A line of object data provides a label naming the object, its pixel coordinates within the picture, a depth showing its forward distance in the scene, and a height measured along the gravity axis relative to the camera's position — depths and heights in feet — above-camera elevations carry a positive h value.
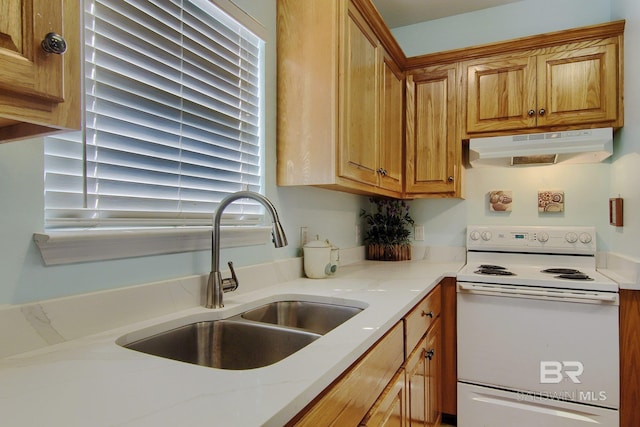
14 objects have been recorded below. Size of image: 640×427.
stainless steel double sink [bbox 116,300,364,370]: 3.42 -1.21
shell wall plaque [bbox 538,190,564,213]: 8.12 +0.41
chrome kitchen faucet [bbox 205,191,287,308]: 4.04 -0.47
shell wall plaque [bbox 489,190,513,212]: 8.54 +0.44
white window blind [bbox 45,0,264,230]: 3.23 +1.01
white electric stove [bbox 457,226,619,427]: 6.05 -2.21
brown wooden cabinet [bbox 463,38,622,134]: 7.04 +2.64
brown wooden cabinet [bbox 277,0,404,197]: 5.33 +1.87
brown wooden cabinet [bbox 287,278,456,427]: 2.67 -1.62
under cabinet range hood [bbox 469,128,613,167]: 6.89 +1.39
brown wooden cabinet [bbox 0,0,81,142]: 1.69 +0.74
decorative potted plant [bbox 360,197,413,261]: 8.96 -0.39
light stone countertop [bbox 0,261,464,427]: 1.85 -0.99
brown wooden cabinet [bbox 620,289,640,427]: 5.90 -2.18
